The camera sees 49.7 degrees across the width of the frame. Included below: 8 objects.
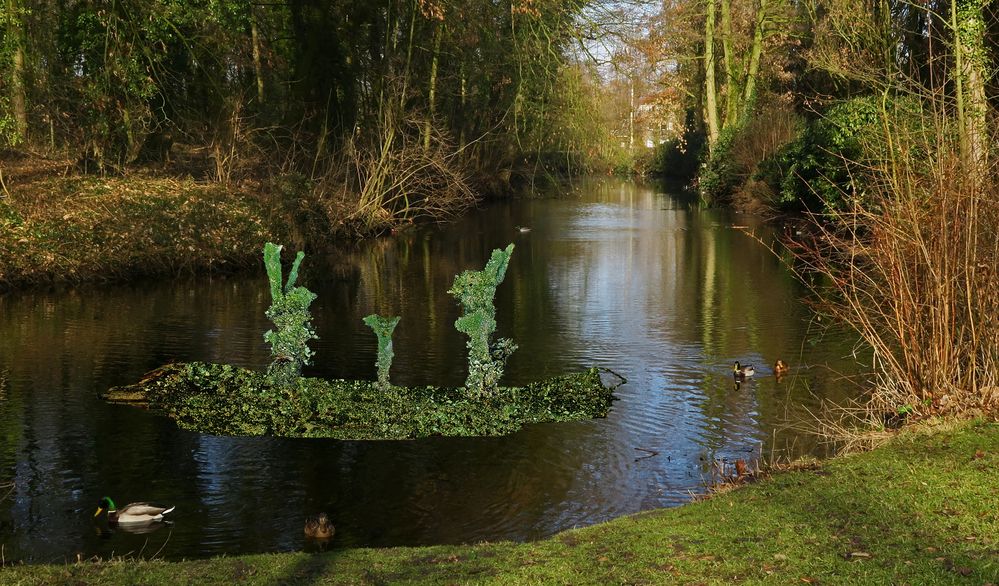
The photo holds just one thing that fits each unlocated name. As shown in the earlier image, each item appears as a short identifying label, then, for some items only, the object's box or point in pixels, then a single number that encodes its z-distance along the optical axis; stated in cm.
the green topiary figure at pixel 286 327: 1346
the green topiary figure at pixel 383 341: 1306
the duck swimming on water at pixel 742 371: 1448
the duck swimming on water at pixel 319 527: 916
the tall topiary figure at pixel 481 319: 1291
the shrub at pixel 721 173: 4603
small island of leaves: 1244
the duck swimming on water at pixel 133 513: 937
